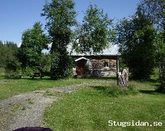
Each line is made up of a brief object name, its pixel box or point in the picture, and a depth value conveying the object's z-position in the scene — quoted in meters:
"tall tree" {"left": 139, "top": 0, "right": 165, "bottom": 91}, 20.14
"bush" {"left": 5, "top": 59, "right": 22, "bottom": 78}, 21.49
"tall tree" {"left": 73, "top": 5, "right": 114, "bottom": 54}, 21.49
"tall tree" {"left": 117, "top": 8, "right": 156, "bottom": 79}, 21.05
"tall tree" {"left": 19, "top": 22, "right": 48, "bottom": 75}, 20.88
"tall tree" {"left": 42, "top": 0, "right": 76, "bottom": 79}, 20.16
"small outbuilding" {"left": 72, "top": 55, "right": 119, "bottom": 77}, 25.04
